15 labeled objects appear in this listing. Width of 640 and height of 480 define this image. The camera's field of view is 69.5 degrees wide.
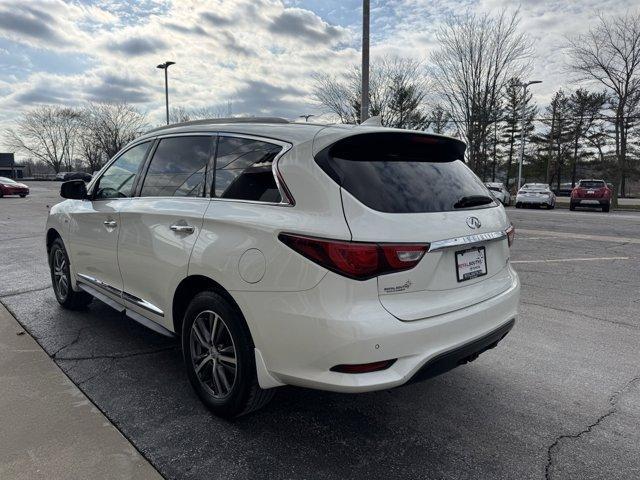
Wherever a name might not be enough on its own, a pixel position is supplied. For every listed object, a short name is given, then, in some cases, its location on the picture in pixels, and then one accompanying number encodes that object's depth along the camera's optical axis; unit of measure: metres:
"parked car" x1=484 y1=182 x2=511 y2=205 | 28.36
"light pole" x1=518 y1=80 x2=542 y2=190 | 32.67
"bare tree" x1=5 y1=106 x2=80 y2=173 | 72.62
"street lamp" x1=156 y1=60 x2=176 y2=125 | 27.09
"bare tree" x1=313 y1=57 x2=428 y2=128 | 31.25
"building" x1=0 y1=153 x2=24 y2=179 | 80.31
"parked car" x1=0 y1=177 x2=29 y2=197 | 28.49
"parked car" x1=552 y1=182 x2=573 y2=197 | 52.03
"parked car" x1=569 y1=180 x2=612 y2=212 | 23.31
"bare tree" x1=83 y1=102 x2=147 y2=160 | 56.47
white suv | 2.18
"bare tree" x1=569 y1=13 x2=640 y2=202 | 27.62
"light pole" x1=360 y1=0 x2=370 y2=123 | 12.88
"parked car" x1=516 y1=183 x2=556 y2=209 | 25.09
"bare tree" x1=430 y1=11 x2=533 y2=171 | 32.66
